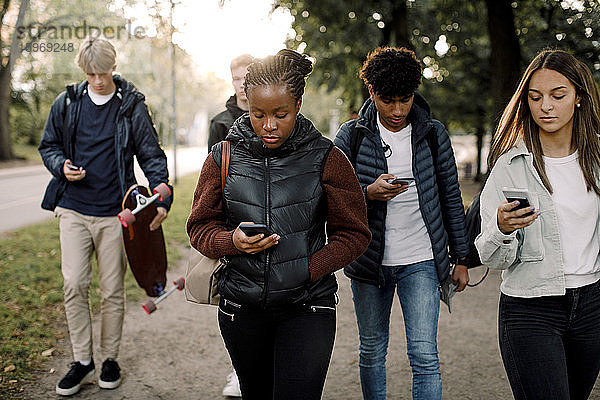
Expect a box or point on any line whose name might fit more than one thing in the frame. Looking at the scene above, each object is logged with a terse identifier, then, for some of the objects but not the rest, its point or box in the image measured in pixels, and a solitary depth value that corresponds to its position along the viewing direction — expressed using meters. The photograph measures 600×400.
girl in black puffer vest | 2.69
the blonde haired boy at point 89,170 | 4.50
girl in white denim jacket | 2.69
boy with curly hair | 3.39
